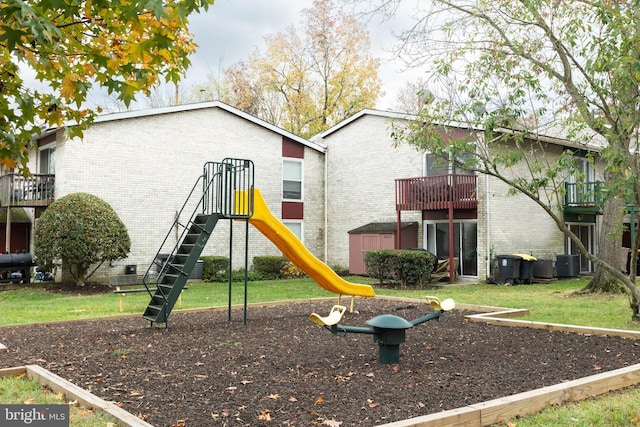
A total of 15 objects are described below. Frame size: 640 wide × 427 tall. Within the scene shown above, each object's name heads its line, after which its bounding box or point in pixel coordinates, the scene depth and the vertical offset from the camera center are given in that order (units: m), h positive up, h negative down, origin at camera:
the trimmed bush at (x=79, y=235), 18.75 -0.02
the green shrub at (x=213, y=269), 22.73 -1.33
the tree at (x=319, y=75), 38.84 +10.29
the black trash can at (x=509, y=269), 21.11 -1.24
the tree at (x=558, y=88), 8.89 +2.34
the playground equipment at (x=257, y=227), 10.79 -0.35
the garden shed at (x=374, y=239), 23.58 -0.21
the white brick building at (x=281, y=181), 21.55 +2.05
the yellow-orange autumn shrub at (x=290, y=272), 24.42 -1.54
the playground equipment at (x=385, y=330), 7.26 -1.17
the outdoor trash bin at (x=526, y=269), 21.34 -1.26
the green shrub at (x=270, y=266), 24.25 -1.29
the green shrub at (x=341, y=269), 25.63 -1.51
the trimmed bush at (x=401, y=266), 19.47 -1.04
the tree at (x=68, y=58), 3.82 +1.31
